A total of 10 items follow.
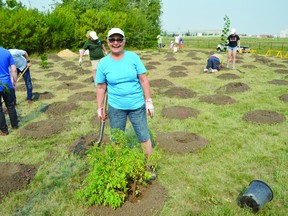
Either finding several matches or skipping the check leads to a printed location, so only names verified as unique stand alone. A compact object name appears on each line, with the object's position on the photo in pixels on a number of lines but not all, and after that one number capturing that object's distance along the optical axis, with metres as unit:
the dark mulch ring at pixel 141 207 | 3.00
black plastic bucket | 2.98
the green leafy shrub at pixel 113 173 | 2.86
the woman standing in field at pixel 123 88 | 3.22
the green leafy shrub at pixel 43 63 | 15.07
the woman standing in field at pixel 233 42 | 11.43
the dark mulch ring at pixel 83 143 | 4.67
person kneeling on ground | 12.14
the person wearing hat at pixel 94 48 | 8.30
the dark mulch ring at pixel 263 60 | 15.52
